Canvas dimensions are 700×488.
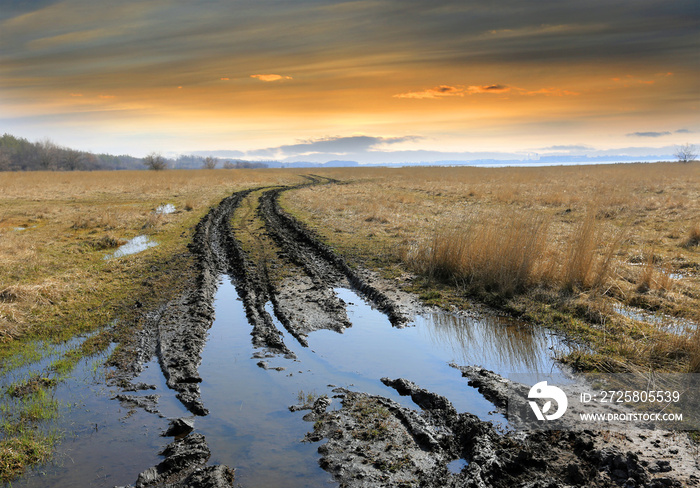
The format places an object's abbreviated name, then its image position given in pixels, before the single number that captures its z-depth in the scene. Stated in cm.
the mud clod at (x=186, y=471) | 330
